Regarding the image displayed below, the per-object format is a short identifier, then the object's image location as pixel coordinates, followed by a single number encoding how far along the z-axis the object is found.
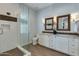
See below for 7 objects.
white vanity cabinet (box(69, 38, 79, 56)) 2.24
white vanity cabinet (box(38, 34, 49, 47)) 2.26
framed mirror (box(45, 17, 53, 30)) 2.14
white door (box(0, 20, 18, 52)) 1.99
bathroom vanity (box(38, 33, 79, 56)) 2.28
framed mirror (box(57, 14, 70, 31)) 2.05
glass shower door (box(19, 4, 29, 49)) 2.03
